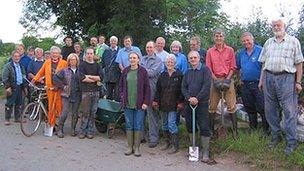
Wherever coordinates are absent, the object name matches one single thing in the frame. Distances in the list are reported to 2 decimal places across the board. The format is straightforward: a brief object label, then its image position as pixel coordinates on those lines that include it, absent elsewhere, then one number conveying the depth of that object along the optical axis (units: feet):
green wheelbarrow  30.40
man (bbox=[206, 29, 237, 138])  26.96
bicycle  31.64
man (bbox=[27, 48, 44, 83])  38.50
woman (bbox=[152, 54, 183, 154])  27.27
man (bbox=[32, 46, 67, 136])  31.68
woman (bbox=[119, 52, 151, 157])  26.81
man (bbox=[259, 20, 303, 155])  23.95
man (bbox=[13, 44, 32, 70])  38.27
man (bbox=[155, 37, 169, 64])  29.88
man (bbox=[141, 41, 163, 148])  28.60
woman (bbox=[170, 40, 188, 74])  28.78
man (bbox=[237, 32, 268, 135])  27.12
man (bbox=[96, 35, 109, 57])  37.35
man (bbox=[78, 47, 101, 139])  30.68
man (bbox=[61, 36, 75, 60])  42.35
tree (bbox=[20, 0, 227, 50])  44.21
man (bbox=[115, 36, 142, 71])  31.99
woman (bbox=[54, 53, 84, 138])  31.17
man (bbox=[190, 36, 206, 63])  30.37
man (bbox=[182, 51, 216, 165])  25.22
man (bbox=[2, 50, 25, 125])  36.19
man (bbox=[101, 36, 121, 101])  33.65
